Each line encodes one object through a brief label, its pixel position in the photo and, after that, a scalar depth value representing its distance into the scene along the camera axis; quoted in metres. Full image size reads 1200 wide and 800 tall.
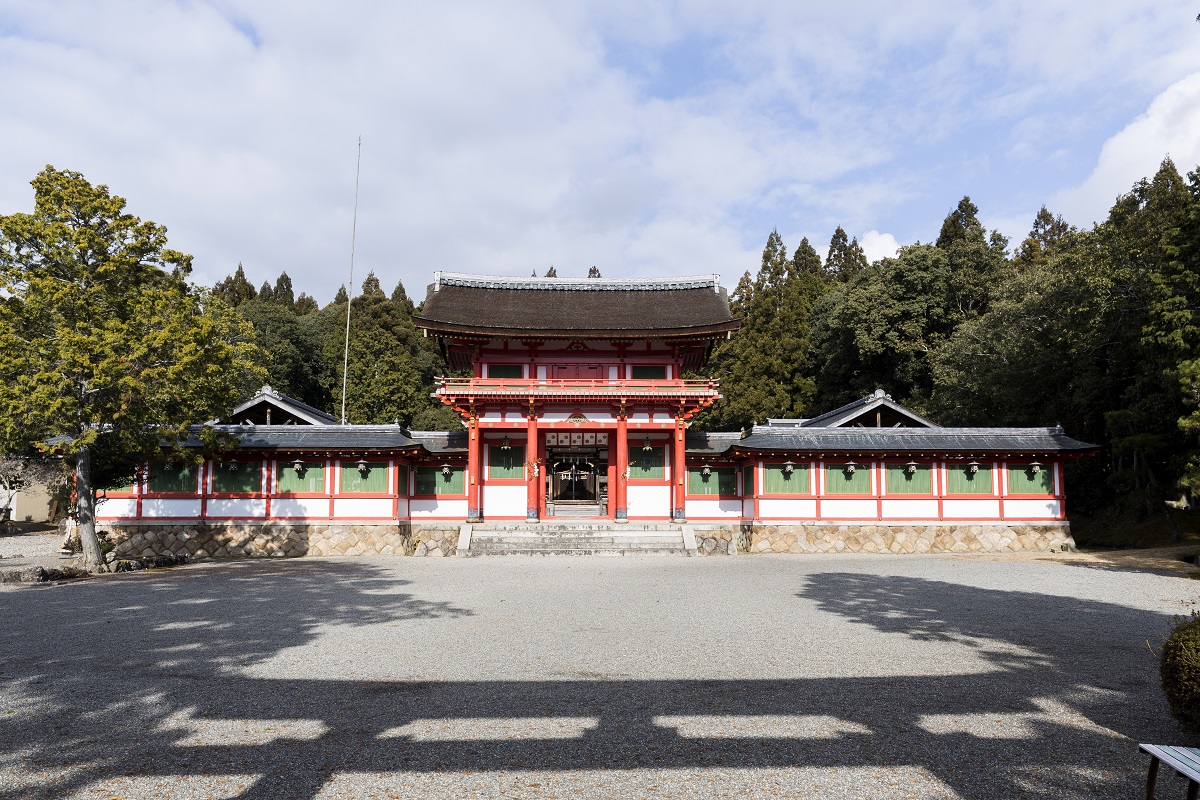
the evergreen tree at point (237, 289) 65.81
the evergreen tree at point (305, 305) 77.64
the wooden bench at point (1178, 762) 3.96
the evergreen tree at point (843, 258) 65.06
